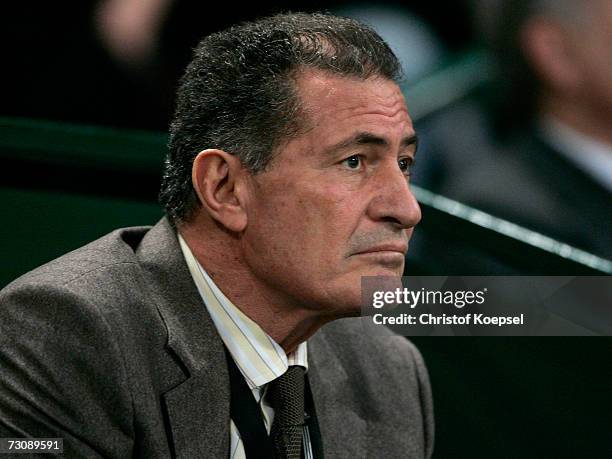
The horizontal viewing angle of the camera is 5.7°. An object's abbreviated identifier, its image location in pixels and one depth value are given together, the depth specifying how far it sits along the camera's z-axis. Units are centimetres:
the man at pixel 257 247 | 443
